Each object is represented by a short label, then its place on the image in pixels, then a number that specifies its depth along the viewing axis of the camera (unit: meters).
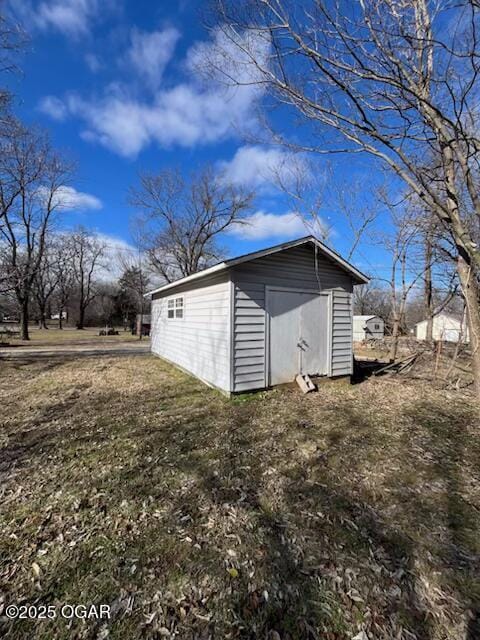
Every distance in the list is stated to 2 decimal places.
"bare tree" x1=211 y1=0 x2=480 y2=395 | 4.02
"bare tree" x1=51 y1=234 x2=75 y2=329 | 27.25
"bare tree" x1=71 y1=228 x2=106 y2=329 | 32.00
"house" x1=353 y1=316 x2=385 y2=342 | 26.61
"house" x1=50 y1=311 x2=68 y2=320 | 55.47
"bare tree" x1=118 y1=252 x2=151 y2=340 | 26.77
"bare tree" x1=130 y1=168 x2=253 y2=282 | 22.88
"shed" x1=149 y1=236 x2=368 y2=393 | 6.00
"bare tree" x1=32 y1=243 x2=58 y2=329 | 32.79
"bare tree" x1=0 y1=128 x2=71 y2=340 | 9.77
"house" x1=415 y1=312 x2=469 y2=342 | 35.04
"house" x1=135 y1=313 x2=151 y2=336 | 23.47
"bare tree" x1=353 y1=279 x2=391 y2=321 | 42.62
